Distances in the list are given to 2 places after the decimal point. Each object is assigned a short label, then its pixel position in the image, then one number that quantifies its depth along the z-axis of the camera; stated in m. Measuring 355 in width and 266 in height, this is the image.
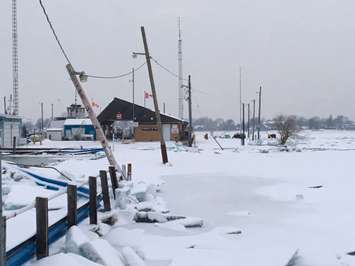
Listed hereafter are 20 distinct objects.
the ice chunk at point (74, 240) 6.79
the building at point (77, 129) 64.62
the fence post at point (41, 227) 6.84
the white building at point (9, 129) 40.60
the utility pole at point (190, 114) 43.19
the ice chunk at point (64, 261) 6.24
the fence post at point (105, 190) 11.02
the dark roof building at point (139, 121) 57.09
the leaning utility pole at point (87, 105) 14.91
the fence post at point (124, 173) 14.89
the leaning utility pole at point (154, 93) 23.12
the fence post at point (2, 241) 4.49
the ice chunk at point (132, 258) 7.01
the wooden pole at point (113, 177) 12.93
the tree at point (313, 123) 194.25
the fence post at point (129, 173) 15.94
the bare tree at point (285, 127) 51.53
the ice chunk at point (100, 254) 6.52
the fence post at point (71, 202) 8.39
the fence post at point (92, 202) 9.59
